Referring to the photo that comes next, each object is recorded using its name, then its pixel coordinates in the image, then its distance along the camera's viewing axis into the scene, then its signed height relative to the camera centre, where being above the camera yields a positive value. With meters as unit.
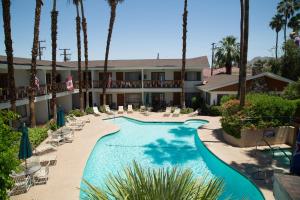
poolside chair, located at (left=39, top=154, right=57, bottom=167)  13.56 -4.13
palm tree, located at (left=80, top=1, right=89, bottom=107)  29.88 +5.42
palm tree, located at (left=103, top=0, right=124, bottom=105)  29.89 +8.10
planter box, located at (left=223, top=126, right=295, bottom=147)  16.72 -3.54
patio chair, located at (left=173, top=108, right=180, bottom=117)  28.83 -3.30
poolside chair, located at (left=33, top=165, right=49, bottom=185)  11.38 -4.27
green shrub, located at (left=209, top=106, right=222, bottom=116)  28.05 -2.93
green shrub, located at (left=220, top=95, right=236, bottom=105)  25.58 -1.35
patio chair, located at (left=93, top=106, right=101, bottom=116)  29.67 -3.34
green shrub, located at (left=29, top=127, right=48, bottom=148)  16.95 -3.66
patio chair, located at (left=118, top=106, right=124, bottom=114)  30.64 -3.17
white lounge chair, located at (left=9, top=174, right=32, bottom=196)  10.41 -4.25
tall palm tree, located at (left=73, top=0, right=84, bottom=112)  28.72 +5.93
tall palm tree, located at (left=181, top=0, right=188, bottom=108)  28.65 +5.64
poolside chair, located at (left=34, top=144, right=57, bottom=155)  15.38 -4.05
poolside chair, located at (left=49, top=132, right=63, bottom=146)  17.61 -3.92
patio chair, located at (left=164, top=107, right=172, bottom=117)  29.23 -3.32
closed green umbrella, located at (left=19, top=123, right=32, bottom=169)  11.73 -3.02
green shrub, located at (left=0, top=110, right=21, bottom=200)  6.95 -2.02
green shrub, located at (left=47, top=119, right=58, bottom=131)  21.31 -3.58
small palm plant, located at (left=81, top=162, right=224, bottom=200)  3.71 -1.59
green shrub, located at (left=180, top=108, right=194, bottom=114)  29.89 -3.07
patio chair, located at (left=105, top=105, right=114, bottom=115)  30.48 -3.31
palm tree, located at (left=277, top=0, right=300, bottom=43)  45.68 +14.30
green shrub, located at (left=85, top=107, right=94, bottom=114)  29.97 -3.22
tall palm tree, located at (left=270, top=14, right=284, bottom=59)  50.56 +12.70
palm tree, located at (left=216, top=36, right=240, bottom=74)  45.22 +5.90
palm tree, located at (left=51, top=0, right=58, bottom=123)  22.25 +4.65
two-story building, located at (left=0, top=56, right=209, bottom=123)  33.47 +0.30
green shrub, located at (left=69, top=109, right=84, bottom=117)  28.22 -3.27
